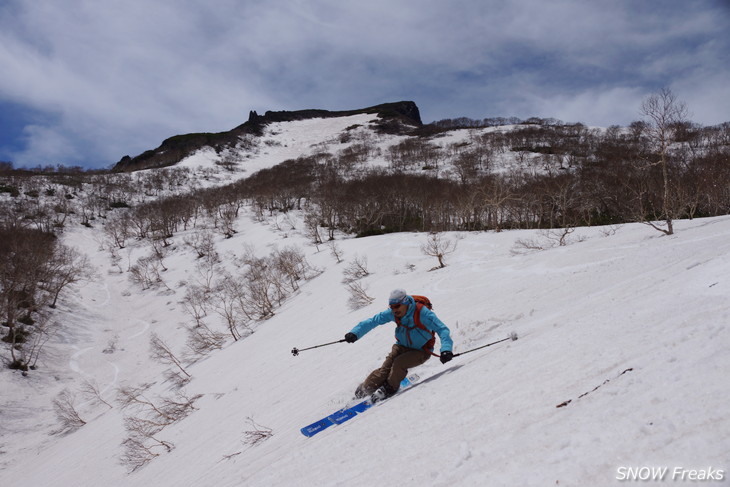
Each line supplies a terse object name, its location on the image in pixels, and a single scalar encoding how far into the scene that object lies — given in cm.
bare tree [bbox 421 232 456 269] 2586
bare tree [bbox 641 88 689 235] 1262
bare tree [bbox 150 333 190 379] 2599
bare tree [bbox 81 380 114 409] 2323
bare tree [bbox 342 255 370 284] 2614
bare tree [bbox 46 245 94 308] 3469
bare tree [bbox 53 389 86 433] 1830
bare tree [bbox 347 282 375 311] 1854
